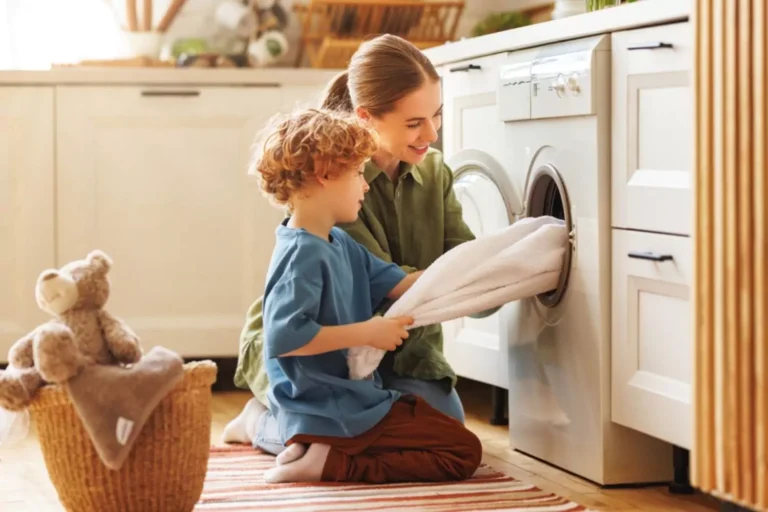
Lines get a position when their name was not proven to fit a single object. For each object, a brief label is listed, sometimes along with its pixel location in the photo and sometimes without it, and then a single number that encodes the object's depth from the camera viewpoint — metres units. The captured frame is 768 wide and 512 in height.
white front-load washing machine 4.07
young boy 4.08
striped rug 3.95
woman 4.31
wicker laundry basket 3.73
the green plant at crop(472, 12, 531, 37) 5.31
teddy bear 3.69
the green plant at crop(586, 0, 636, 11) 4.26
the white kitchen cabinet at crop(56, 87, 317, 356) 5.32
